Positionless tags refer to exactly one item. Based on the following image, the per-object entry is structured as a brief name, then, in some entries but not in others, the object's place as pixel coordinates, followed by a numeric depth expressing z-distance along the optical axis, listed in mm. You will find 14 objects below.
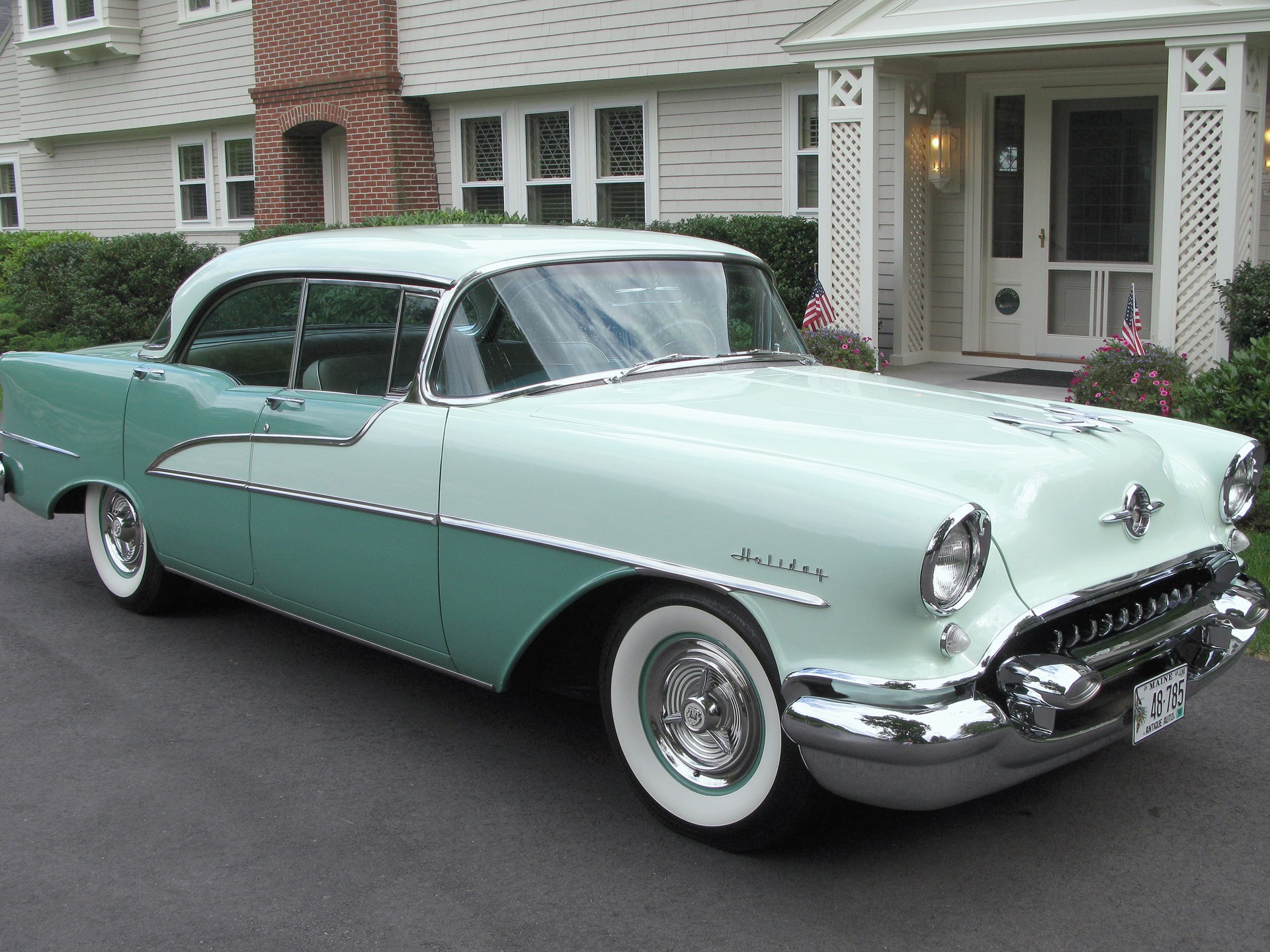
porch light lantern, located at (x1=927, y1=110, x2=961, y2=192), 11602
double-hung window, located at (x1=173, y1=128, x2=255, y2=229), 18797
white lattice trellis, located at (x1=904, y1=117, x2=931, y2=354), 11594
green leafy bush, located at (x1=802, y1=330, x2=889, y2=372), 9797
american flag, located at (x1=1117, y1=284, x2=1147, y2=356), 8562
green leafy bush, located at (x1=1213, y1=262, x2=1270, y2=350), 8406
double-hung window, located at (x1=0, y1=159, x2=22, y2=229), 23641
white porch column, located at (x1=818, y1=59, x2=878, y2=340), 10258
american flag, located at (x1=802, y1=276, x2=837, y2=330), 10133
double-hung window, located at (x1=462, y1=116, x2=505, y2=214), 15398
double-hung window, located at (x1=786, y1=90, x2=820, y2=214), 12383
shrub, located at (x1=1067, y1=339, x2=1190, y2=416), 8250
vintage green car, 3018
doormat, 10523
